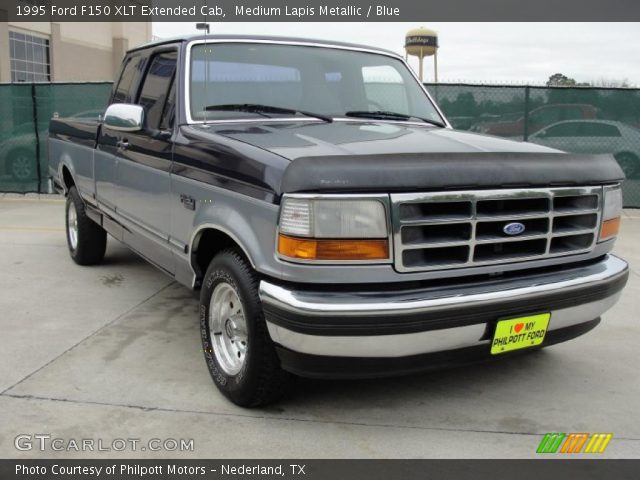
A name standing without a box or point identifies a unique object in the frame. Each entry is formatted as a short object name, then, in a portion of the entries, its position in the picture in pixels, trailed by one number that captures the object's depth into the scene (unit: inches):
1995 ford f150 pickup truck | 113.8
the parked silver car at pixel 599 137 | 397.7
